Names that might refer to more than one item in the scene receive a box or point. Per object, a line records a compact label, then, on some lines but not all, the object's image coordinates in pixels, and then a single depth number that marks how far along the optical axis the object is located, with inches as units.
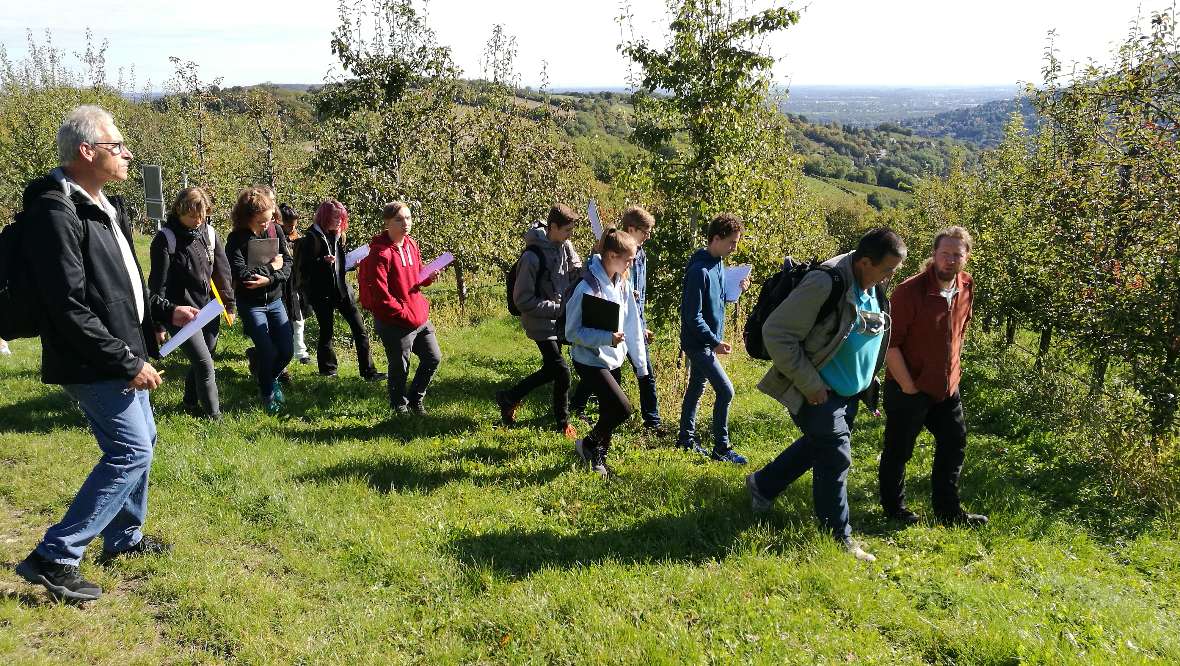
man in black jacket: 137.6
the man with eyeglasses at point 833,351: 165.9
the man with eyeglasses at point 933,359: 186.9
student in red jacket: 265.1
